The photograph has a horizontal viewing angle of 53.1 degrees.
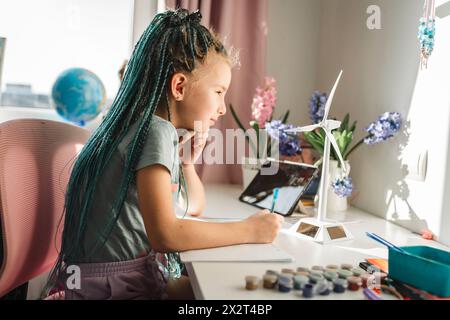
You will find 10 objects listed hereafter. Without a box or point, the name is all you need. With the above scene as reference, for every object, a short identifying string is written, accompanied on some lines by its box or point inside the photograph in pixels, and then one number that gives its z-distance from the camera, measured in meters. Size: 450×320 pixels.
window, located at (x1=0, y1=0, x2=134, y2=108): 1.89
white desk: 0.70
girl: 0.85
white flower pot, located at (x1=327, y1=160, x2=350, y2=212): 1.42
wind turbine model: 1.03
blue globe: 1.66
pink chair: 0.91
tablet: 1.29
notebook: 0.83
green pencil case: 0.69
